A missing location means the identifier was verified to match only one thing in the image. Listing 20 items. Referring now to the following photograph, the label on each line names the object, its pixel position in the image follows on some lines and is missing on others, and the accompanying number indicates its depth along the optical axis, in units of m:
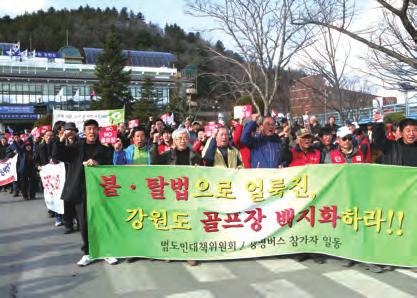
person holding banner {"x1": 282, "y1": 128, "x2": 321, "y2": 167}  5.77
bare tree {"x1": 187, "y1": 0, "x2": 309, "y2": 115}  17.17
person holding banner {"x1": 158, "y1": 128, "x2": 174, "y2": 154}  7.11
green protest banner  4.96
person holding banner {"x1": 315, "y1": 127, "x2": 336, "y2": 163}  6.69
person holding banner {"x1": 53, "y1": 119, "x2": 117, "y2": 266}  5.19
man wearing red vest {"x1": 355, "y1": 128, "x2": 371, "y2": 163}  5.80
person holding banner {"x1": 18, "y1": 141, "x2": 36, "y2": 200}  11.55
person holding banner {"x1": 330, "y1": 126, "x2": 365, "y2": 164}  5.60
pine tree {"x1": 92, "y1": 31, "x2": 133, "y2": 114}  52.36
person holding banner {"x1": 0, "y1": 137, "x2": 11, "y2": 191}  13.80
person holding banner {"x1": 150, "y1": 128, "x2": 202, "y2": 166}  5.45
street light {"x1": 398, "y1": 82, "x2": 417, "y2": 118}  9.39
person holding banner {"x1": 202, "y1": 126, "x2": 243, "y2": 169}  5.55
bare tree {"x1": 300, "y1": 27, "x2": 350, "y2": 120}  15.99
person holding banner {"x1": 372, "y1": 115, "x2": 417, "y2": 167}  5.14
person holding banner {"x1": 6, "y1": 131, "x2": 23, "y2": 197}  11.84
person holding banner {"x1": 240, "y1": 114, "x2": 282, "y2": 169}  5.60
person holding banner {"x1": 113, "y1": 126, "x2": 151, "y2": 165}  5.99
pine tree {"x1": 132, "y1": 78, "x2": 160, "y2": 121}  51.02
